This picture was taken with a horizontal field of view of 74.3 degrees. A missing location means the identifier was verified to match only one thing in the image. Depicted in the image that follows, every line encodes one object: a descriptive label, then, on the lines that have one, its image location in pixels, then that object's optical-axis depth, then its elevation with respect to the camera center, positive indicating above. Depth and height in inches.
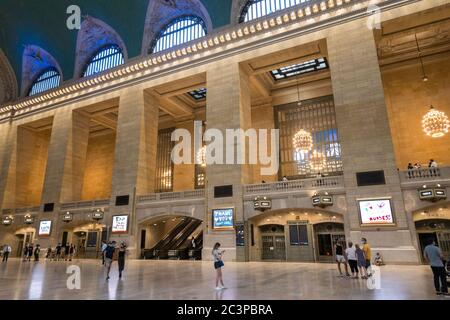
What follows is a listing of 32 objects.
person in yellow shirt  337.2 -15.4
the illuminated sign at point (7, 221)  971.3 +70.7
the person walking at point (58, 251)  764.3 -21.0
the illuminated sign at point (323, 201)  577.3 +71.0
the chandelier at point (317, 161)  831.1 +211.9
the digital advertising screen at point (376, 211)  520.4 +45.5
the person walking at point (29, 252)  753.6 -21.9
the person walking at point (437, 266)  230.5 -22.5
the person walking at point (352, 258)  345.7 -22.7
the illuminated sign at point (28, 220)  942.4 +71.1
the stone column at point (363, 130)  516.4 +202.8
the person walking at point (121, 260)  360.2 -21.4
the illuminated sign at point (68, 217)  874.8 +72.4
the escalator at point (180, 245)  753.0 -10.8
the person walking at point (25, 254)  764.2 -27.2
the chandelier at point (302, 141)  693.9 +221.2
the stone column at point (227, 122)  653.5 +275.2
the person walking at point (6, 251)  703.2 -18.5
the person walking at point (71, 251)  759.1 -21.5
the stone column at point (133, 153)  784.9 +238.8
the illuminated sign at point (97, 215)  817.5 +72.0
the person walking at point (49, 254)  815.6 -29.9
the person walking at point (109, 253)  398.3 -14.4
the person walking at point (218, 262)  269.3 -19.3
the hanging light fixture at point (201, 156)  824.1 +230.2
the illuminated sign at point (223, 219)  646.5 +45.8
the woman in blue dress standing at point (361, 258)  331.0 -21.6
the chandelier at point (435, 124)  563.8 +209.1
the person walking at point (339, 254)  374.6 -19.4
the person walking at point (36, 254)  736.6 -26.4
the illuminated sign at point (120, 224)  767.7 +44.5
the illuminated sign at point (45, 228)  890.7 +43.7
